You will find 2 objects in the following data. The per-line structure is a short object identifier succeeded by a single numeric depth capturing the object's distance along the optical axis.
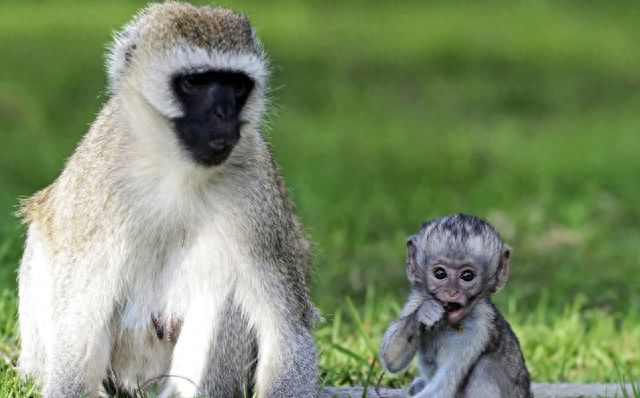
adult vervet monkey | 8.79
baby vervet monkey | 8.68
